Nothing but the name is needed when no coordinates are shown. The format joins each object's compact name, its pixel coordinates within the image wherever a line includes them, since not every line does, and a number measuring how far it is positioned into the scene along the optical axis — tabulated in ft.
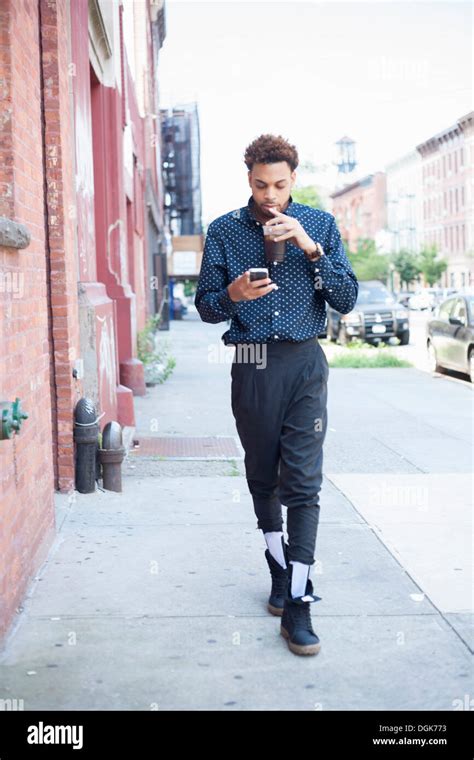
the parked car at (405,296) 235.79
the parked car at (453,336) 56.29
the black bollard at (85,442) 23.22
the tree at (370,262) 287.07
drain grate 29.73
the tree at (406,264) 296.71
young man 14.02
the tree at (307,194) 203.92
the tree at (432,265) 276.62
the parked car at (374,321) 87.15
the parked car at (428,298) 183.99
